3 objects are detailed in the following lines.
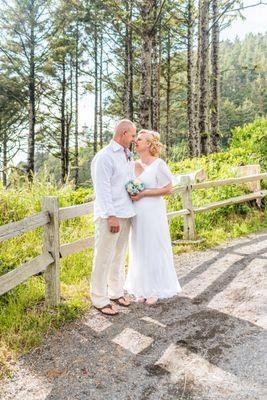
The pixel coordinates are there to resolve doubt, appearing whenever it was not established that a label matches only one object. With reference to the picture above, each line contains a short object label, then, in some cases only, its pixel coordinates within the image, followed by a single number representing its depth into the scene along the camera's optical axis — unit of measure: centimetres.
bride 499
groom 442
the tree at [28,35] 2045
